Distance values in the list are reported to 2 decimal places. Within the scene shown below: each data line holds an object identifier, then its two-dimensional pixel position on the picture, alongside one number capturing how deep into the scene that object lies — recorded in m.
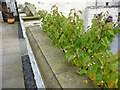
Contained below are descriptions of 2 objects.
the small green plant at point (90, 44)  0.97
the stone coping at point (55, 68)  1.07
